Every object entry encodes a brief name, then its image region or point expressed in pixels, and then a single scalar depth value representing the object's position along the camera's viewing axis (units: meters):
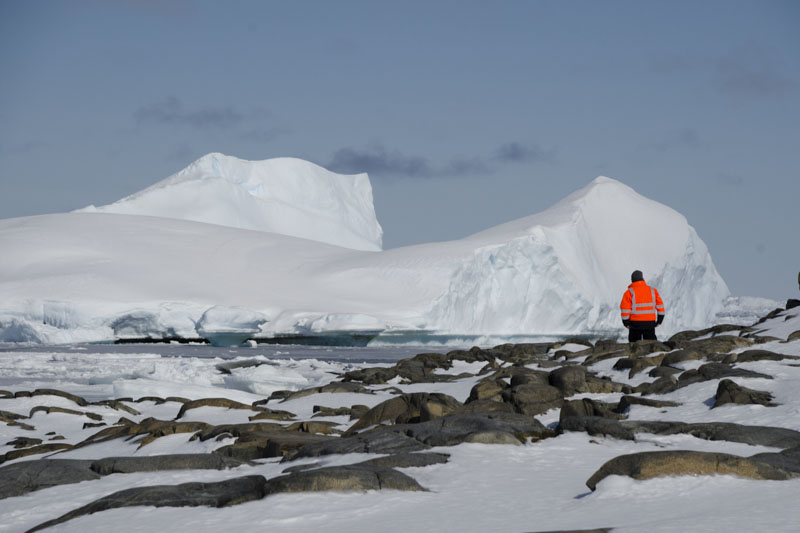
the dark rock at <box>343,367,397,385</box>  30.89
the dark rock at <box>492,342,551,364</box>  33.69
